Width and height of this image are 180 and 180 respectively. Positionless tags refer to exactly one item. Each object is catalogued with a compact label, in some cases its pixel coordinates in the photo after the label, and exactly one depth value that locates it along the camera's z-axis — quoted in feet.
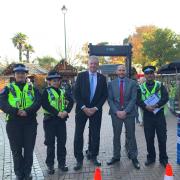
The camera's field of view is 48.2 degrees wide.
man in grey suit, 12.95
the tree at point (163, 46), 74.08
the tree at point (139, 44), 90.34
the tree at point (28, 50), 114.48
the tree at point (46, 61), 117.62
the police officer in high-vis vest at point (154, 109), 12.76
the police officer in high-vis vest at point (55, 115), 12.10
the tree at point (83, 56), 101.46
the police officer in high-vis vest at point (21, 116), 10.99
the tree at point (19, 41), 111.21
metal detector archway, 14.90
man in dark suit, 12.83
